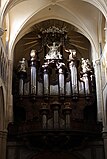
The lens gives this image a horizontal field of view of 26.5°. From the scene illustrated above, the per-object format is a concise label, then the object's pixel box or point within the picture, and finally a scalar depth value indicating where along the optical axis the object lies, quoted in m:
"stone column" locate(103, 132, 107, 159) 13.89
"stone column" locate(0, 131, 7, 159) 13.33
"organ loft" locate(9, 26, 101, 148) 13.57
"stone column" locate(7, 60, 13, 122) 14.30
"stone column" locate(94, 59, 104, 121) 14.71
